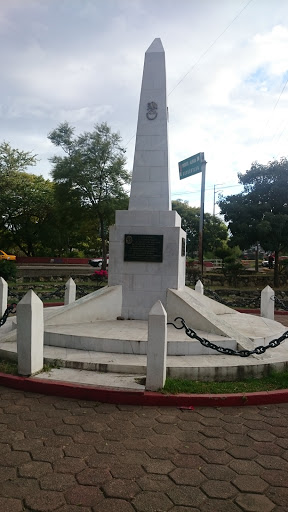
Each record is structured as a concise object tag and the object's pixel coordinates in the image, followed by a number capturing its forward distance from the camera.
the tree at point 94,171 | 25.02
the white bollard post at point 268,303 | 9.54
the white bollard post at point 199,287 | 11.06
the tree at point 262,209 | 20.86
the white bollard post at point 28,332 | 4.64
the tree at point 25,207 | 29.62
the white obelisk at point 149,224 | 7.09
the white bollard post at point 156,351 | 4.30
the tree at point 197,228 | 38.97
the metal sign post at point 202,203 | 21.22
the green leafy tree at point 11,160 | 30.68
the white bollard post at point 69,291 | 10.43
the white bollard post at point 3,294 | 8.85
